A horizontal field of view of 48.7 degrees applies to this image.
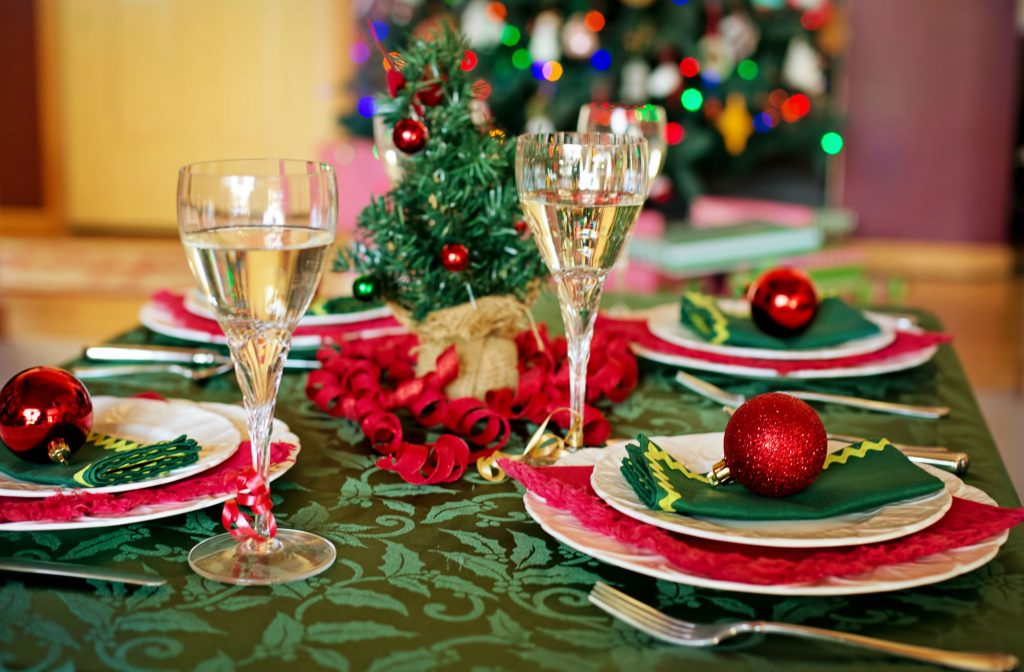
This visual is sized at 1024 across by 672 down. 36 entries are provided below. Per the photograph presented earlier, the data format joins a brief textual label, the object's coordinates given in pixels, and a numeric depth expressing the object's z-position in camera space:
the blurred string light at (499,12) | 5.25
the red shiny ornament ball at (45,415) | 0.83
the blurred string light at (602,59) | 5.27
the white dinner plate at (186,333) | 1.34
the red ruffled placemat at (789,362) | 1.26
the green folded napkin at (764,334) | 1.30
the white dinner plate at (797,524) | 0.69
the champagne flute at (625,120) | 1.52
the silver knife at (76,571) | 0.68
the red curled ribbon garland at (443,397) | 0.93
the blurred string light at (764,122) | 5.38
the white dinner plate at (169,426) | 0.86
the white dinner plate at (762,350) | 1.27
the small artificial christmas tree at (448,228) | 1.06
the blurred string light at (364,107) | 5.46
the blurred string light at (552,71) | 5.25
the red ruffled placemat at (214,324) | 1.37
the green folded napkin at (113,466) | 0.80
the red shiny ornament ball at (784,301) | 1.30
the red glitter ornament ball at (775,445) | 0.78
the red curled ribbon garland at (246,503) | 0.72
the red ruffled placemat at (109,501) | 0.75
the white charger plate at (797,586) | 0.65
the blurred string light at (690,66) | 5.24
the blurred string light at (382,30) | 5.51
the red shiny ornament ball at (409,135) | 1.06
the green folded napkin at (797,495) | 0.73
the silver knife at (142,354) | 1.27
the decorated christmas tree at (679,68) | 5.20
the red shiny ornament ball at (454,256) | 1.04
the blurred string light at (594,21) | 5.23
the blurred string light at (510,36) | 5.26
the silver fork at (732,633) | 0.58
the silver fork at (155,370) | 1.21
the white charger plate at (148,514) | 0.74
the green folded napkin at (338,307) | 1.42
